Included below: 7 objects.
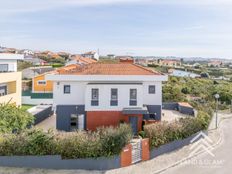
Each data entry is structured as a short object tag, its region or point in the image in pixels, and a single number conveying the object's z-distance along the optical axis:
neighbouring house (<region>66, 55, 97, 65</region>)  34.69
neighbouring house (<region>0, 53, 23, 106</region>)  18.89
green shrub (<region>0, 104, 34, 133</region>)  11.89
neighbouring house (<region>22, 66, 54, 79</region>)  33.85
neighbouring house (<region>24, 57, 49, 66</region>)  51.95
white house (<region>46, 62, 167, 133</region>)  14.24
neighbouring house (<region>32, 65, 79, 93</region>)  27.88
